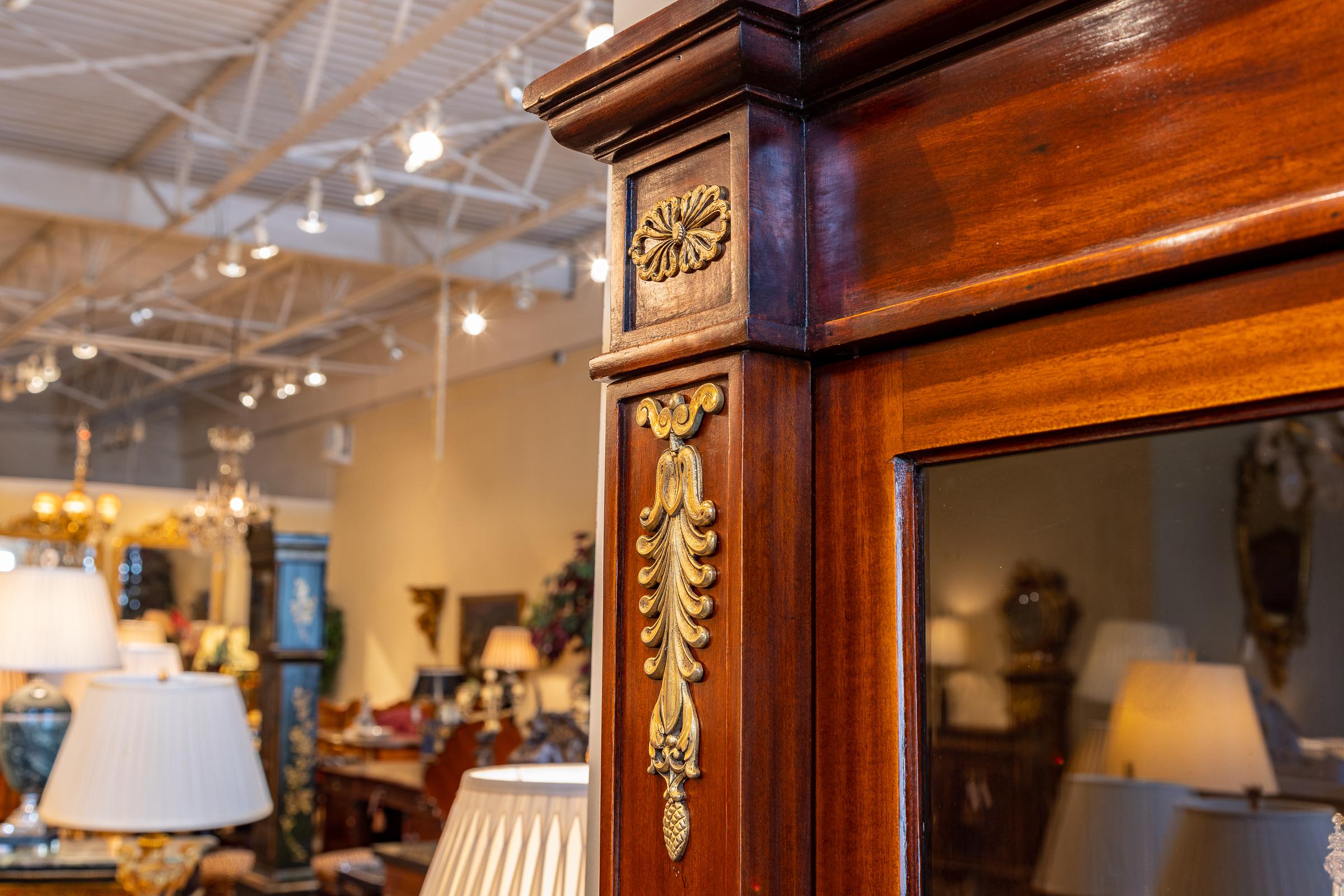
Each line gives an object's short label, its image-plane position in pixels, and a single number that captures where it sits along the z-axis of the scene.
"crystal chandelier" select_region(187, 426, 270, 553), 10.87
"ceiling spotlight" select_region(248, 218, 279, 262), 7.41
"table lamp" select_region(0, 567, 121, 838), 3.97
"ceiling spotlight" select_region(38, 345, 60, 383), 11.16
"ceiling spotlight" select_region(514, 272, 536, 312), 8.80
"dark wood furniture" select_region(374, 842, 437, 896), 4.01
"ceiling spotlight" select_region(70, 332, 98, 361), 11.03
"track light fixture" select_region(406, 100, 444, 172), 5.20
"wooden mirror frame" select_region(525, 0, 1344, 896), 0.72
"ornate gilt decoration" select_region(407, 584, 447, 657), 11.92
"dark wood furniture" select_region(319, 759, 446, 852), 7.04
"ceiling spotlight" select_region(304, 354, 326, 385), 11.43
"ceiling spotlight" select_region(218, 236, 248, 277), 7.77
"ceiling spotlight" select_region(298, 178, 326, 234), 6.87
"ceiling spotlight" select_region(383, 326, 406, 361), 10.46
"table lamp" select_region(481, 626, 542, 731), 9.50
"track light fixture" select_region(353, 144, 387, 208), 6.17
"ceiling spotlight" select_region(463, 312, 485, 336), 7.32
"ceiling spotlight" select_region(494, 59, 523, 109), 4.98
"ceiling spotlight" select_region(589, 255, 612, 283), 6.70
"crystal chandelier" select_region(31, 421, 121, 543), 11.33
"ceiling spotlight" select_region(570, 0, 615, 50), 4.66
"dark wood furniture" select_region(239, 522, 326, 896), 6.12
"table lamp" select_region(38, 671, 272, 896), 2.62
